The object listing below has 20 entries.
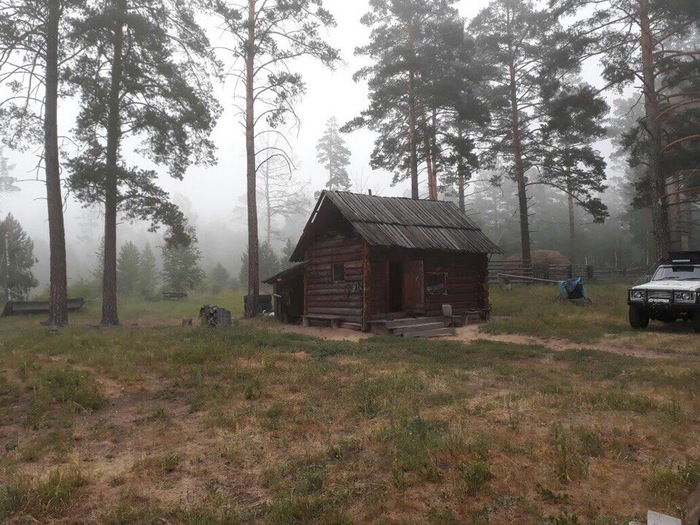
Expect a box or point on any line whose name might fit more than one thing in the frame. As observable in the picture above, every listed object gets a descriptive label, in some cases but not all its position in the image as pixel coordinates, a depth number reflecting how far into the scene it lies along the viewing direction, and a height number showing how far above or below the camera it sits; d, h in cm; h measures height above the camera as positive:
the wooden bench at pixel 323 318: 1792 -157
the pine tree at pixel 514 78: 2638 +1229
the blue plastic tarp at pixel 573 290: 1981 -78
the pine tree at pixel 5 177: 6255 +1608
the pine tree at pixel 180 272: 3522 +120
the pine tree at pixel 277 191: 5389 +1156
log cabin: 1705 +63
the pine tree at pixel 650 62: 1627 +809
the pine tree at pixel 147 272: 3905 +146
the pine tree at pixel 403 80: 2444 +1150
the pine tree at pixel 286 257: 4154 +251
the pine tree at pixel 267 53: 2066 +1085
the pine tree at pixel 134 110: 1631 +709
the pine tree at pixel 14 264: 3155 +206
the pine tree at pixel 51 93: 1489 +707
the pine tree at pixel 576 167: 2486 +632
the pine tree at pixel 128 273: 3718 +127
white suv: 1291 -77
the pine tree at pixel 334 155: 5394 +1558
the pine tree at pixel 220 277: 4184 +75
